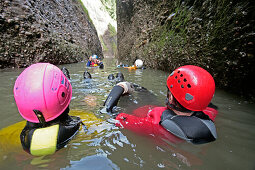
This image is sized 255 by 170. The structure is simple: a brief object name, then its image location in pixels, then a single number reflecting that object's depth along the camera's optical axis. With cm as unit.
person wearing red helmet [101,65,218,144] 157
